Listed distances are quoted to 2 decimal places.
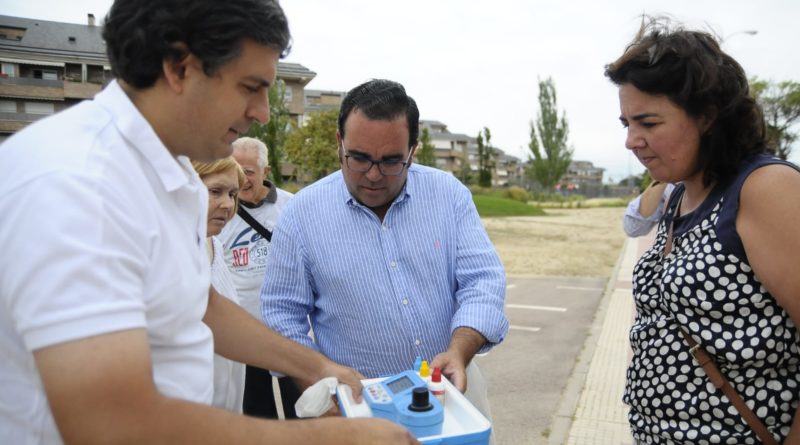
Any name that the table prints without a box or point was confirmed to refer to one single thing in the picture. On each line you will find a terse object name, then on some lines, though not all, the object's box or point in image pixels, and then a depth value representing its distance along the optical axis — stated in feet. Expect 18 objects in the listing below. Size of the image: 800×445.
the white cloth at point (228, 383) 6.44
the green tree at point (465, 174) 182.80
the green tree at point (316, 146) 81.20
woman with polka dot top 5.39
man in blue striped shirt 7.46
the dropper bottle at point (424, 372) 5.63
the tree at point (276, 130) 79.56
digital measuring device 4.63
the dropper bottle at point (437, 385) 5.24
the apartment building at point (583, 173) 404.67
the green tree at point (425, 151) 123.03
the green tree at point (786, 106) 102.68
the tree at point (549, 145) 167.63
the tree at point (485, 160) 164.66
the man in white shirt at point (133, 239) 2.85
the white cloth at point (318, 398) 5.66
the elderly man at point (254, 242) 11.85
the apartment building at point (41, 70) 110.73
